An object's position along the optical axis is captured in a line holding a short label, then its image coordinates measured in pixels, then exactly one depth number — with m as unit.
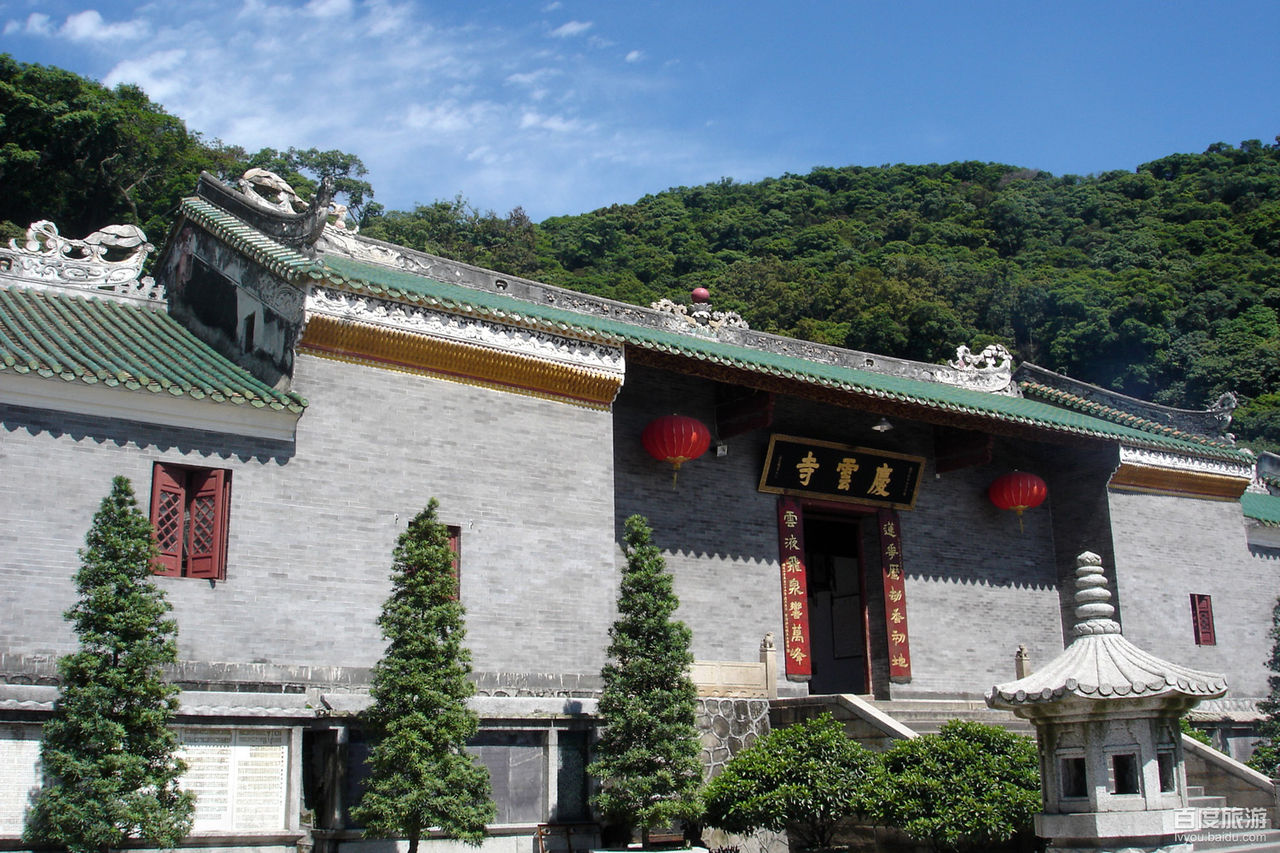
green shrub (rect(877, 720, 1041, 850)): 9.09
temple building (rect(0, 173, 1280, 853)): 8.94
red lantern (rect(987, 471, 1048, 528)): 15.58
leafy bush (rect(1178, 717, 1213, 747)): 12.82
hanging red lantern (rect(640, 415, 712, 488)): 13.00
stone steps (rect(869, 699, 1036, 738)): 12.48
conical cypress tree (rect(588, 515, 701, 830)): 9.11
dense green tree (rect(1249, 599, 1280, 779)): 12.78
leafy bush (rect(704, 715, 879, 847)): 9.51
